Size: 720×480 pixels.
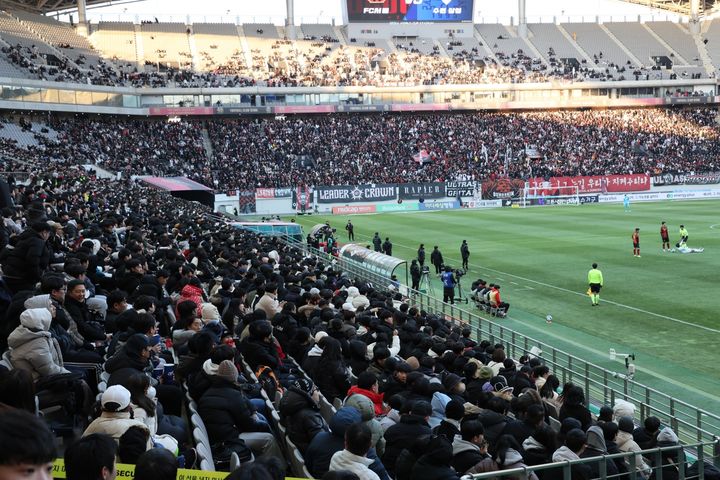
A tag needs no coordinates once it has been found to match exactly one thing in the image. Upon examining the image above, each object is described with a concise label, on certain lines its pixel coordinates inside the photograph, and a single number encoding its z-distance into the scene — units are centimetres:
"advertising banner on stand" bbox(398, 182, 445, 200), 6769
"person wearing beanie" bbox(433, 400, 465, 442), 744
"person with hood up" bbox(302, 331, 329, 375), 959
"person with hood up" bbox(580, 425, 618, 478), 768
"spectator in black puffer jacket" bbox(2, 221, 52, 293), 966
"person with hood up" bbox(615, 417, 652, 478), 828
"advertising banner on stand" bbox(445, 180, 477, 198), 6806
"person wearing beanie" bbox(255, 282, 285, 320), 1200
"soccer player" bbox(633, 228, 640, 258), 3322
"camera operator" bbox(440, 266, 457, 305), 2570
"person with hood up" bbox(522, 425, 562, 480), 749
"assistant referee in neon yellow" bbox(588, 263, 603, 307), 2426
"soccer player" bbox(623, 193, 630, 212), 5897
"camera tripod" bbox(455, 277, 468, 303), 2652
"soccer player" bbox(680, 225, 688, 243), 3410
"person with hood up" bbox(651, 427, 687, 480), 865
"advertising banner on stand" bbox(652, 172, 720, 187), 7088
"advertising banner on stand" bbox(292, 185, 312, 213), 6544
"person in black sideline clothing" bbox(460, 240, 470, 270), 3178
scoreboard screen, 7706
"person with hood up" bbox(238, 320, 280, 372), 926
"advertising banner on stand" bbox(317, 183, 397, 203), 6650
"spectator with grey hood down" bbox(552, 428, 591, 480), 732
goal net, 6762
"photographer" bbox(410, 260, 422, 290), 2786
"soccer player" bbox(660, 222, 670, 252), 3434
